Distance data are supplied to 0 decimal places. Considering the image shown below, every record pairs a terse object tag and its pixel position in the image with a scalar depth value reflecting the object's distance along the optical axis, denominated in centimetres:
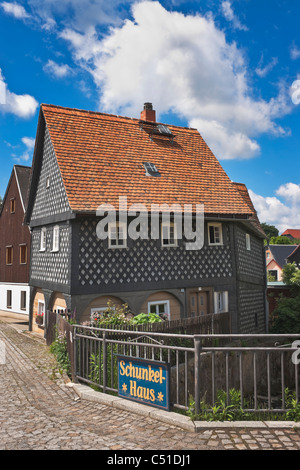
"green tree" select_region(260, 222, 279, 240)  10362
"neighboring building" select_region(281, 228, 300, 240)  11171
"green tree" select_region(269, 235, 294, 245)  7542
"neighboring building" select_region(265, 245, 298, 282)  5135
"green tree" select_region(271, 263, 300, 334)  1856
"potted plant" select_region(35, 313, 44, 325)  1627
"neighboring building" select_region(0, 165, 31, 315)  2242
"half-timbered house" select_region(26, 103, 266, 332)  1302
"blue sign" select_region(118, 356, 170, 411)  582
